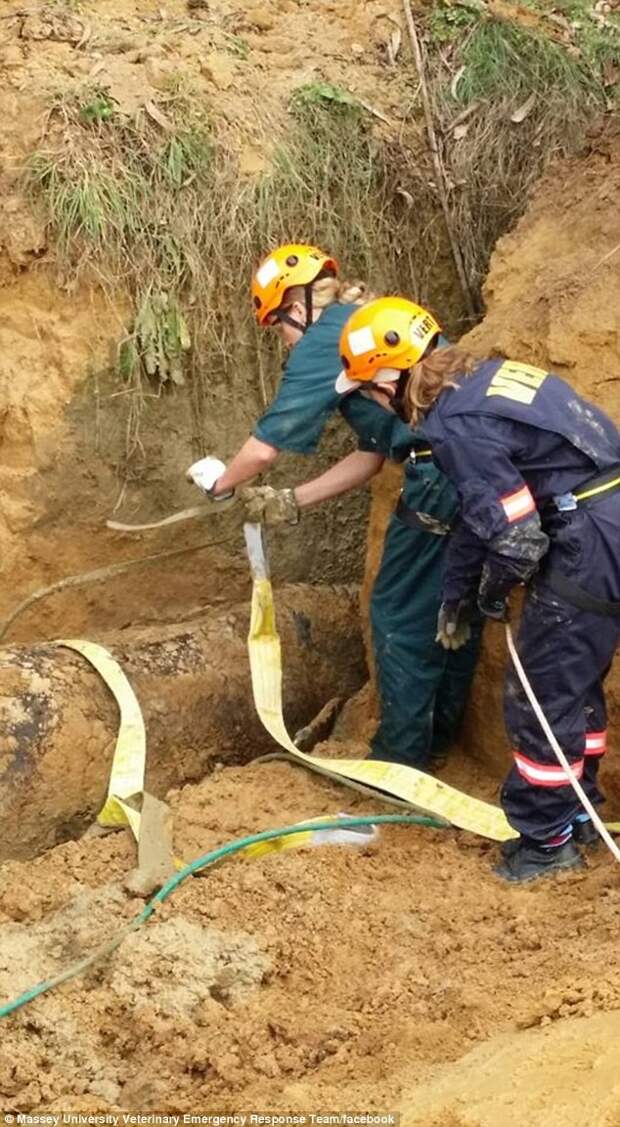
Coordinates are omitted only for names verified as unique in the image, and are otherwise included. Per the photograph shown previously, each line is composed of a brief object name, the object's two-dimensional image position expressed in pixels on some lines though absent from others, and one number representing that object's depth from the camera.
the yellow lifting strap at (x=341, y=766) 4.93
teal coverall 4.98
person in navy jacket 4.07
